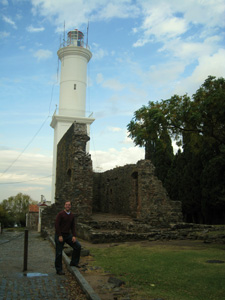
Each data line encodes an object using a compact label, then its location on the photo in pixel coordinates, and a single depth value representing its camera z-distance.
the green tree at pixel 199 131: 12.06
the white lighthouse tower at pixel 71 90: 30.72
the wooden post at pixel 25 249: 7.30
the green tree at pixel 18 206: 47.81
